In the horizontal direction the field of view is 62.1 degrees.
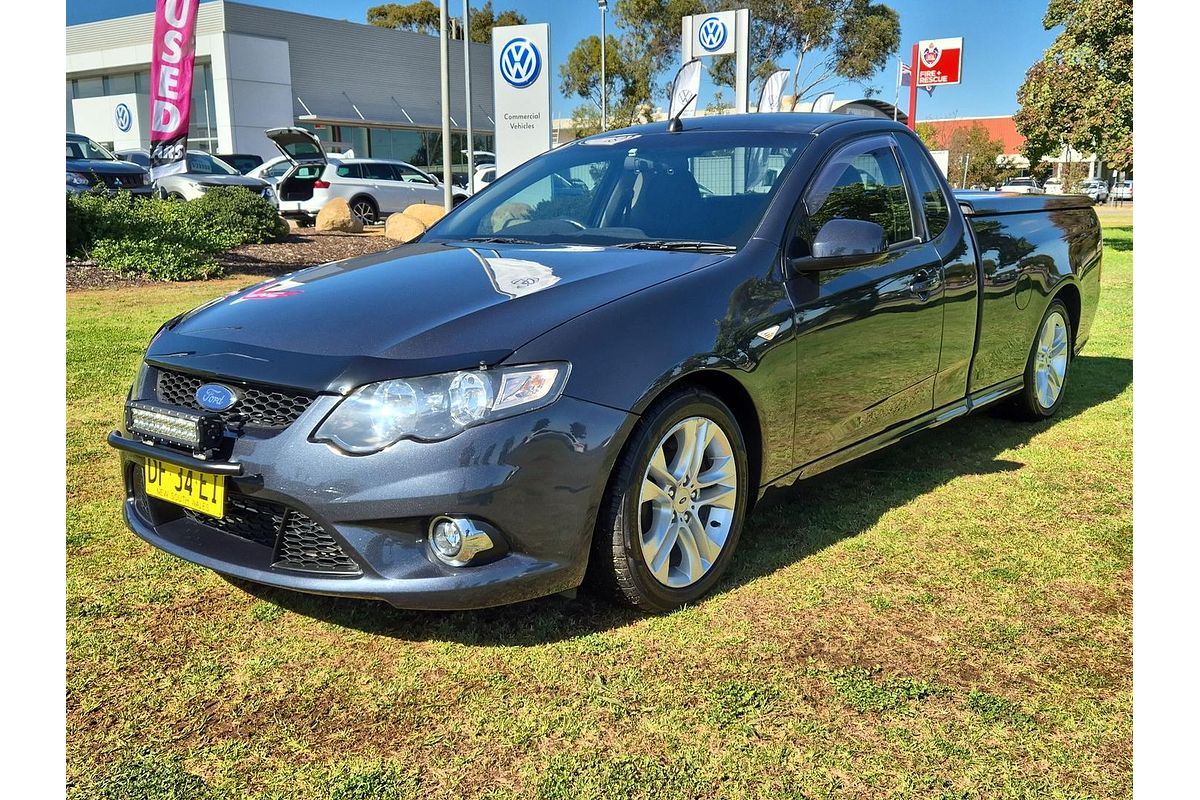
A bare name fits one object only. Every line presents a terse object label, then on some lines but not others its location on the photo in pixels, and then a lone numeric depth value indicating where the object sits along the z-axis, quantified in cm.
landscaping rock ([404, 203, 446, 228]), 1963
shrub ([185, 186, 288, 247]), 1455
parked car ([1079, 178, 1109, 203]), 5969
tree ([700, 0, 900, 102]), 4494
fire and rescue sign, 3438
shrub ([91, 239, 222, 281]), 1230
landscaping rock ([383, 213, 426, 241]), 1828
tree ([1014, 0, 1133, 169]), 1942
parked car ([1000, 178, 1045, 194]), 5452
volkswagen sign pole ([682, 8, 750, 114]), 1972
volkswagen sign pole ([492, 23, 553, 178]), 1280
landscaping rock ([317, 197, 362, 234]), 1978
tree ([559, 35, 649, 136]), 4997
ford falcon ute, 275
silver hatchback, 1970
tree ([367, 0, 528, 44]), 5959
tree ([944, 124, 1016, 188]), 6016
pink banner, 1423
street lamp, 3988
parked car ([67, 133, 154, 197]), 1625
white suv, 2175
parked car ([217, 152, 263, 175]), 2727
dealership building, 3744
